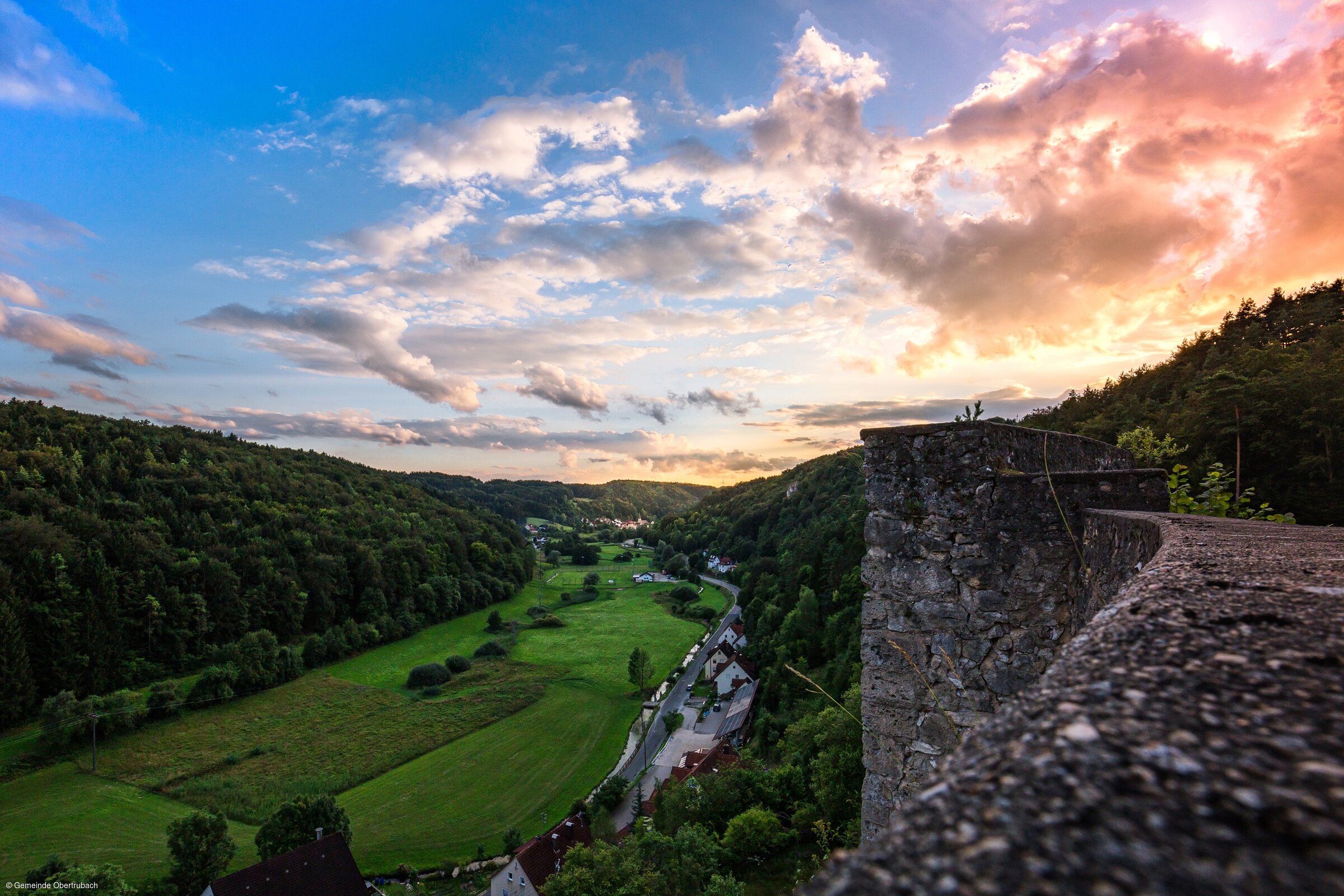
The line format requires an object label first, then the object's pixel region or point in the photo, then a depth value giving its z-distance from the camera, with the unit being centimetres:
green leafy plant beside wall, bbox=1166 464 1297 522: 827
